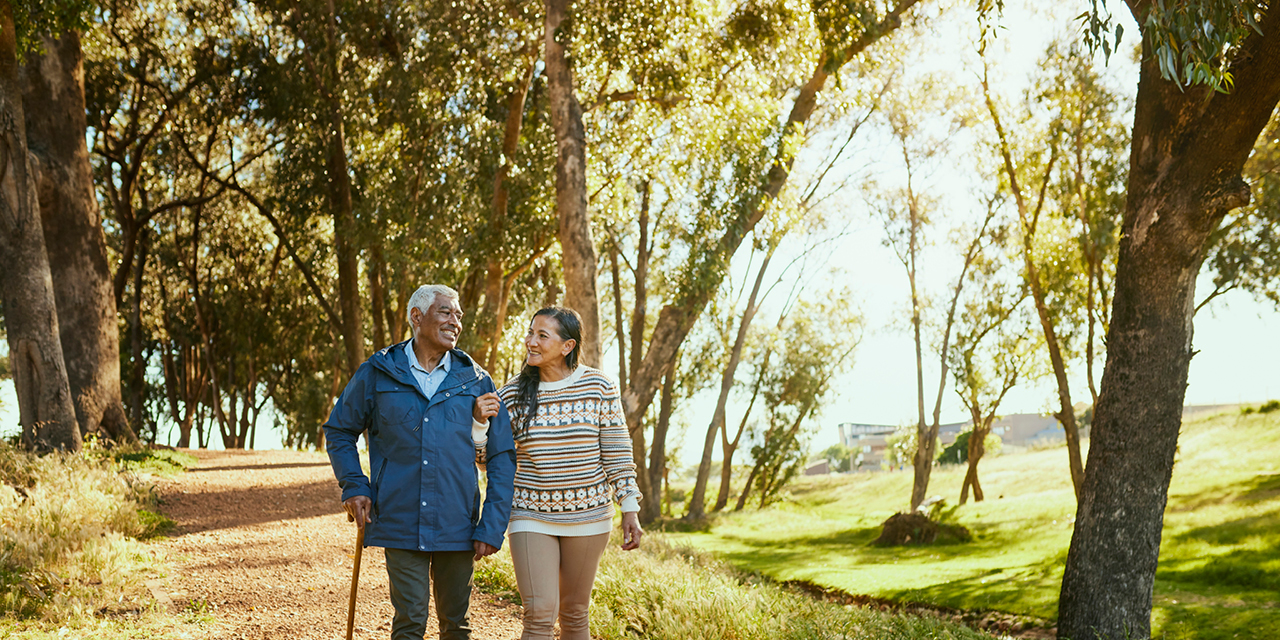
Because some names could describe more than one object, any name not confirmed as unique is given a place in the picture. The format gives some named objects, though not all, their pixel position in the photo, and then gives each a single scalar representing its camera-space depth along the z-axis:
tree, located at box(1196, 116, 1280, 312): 16.00
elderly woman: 3.93
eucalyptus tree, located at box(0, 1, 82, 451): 10.77
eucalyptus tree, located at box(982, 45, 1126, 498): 16.27
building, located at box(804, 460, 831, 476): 71.62
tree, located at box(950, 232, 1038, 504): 26.05
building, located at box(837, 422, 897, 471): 64.86
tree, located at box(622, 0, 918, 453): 13.89
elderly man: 3.70
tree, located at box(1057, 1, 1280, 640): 6.87
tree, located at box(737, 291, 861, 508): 32.88
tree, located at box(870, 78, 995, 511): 24.42
